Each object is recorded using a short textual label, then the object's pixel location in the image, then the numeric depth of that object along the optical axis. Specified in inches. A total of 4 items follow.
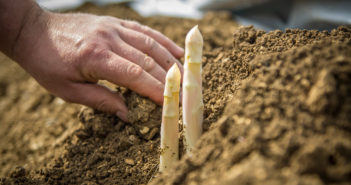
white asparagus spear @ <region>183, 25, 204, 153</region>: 29.4
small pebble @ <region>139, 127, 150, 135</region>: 33.6
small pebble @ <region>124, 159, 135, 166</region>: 32.3
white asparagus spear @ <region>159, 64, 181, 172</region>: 29.7
